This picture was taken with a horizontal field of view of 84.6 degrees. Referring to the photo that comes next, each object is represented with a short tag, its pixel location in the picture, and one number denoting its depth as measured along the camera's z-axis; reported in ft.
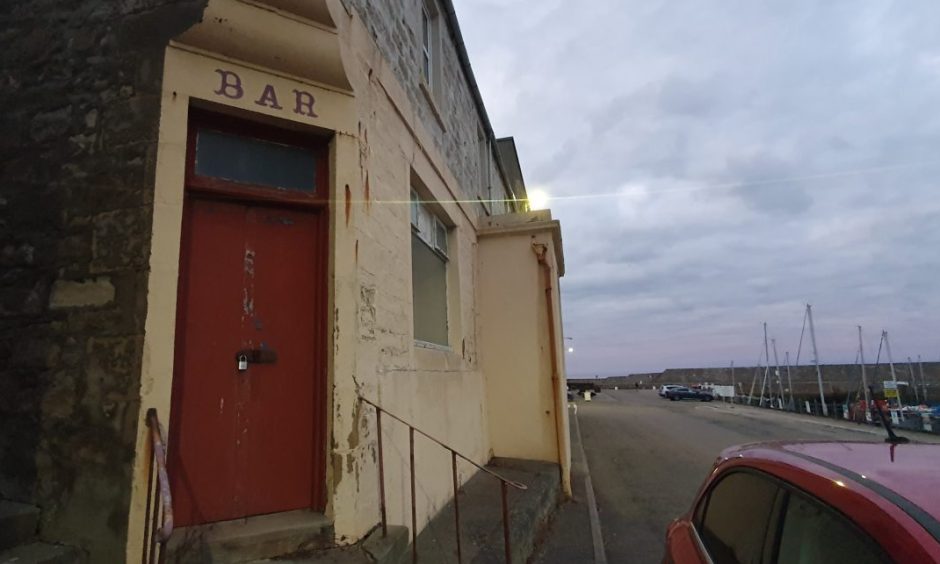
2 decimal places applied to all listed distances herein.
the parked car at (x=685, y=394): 151.84
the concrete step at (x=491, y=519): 14.75
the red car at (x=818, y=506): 4.79
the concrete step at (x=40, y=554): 9.45
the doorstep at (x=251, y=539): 10.13
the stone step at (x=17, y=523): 9.83
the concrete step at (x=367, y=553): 10.61
